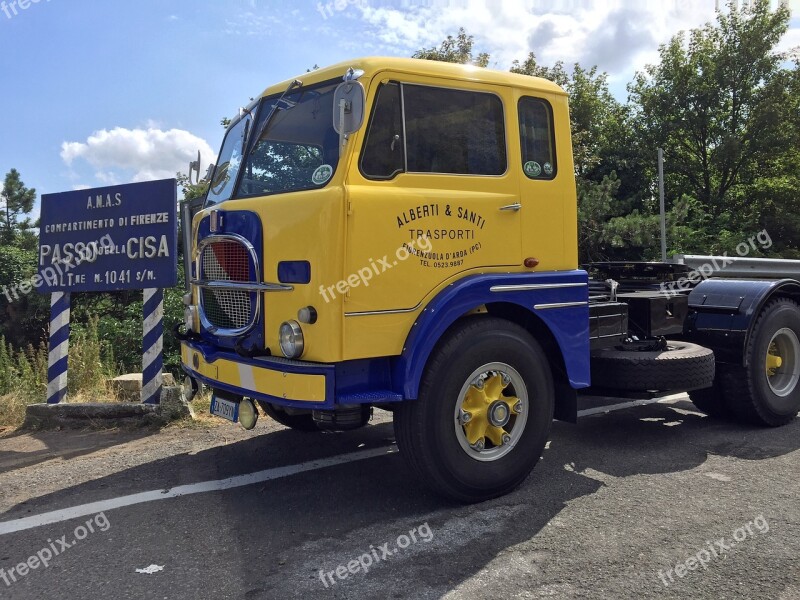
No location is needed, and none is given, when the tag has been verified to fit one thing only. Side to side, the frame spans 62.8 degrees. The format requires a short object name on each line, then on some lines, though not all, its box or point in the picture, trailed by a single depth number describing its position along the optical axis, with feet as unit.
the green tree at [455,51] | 52.80
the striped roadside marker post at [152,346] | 21.08
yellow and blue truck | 11.92
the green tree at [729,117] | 66.03
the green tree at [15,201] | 111.65
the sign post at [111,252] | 21.21
